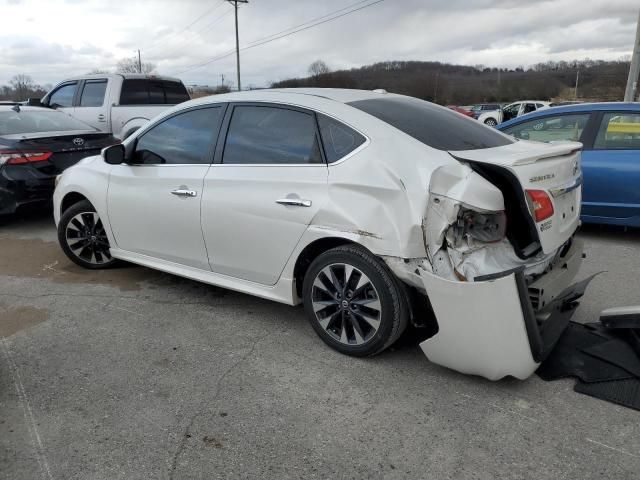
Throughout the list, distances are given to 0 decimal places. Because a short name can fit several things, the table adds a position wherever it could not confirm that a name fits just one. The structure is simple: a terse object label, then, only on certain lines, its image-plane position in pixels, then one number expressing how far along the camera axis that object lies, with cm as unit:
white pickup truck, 992
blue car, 567
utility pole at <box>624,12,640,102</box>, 1387
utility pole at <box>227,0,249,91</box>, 4341
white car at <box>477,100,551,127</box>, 2822
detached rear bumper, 271
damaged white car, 290
